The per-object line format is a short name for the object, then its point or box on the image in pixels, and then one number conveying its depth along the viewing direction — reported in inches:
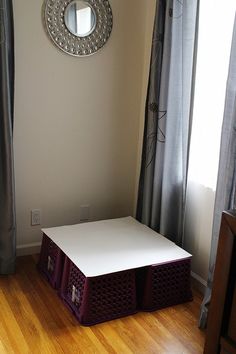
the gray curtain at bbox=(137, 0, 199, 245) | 95.7
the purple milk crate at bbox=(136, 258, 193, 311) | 91.1
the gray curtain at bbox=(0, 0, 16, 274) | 93.6
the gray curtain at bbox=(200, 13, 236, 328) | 78.7
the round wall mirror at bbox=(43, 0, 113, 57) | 102.5
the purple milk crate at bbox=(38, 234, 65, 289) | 97.3
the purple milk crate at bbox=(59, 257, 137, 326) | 85.4
